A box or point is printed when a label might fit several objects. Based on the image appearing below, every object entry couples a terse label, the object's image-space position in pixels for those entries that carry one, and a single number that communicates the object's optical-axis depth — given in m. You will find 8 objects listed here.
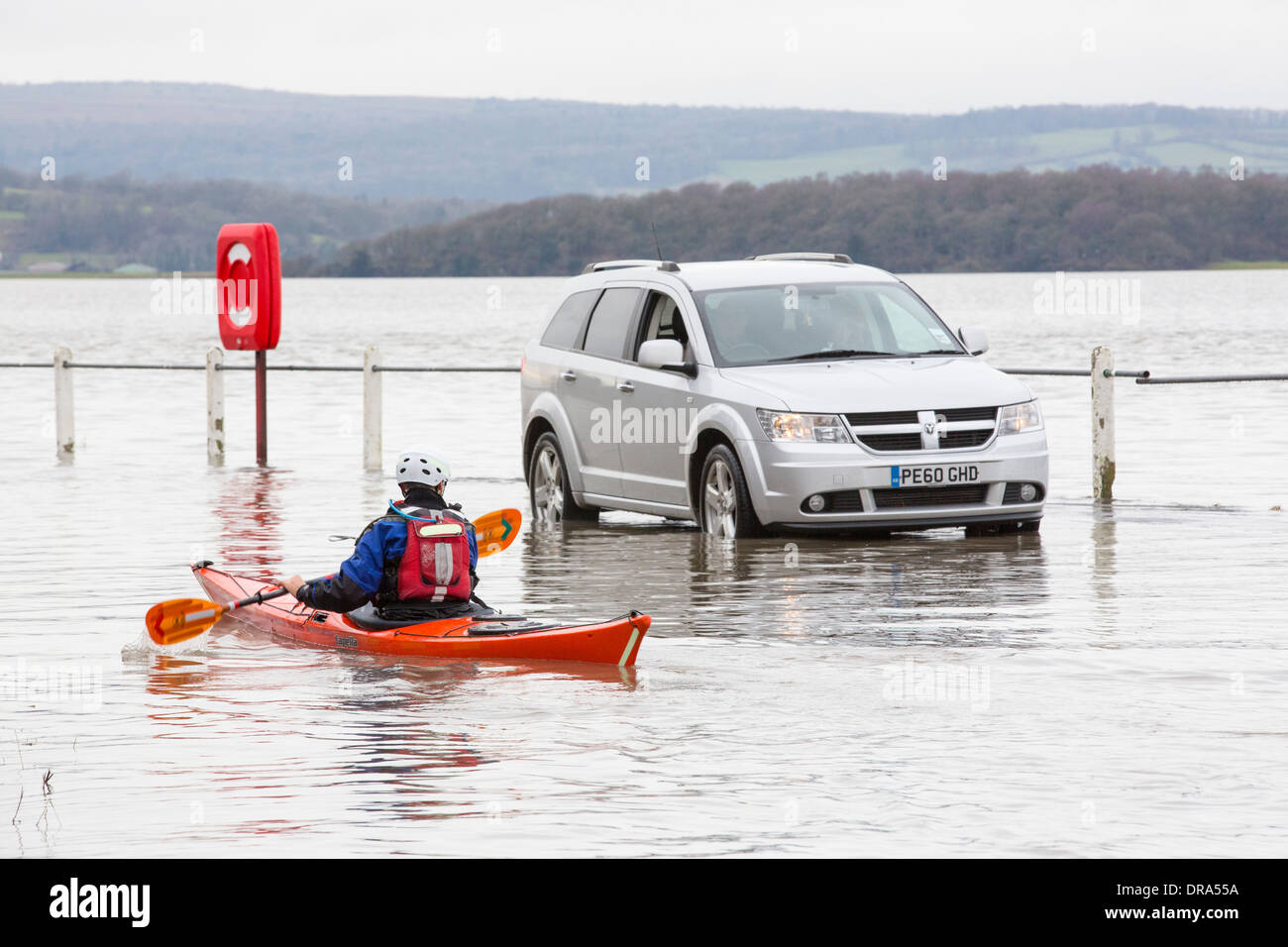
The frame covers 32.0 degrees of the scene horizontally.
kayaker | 9.79
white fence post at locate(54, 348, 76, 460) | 24.08
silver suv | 14.09
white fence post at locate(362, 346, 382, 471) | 21.92
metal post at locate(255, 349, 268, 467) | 23.16
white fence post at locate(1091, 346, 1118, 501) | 17.36
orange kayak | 9.44
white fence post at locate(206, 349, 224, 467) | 23.45
